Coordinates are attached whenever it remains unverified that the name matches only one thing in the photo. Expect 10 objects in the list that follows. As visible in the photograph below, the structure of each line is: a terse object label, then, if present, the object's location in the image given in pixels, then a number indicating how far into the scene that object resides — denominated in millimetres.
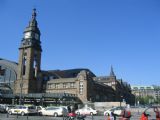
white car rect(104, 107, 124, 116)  29768
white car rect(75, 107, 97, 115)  30870
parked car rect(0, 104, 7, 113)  31770
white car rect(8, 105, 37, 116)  27730
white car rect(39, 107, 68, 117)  27707
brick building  48521
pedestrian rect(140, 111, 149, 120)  11838
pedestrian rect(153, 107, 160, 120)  12563
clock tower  51572
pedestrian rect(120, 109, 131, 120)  11961
